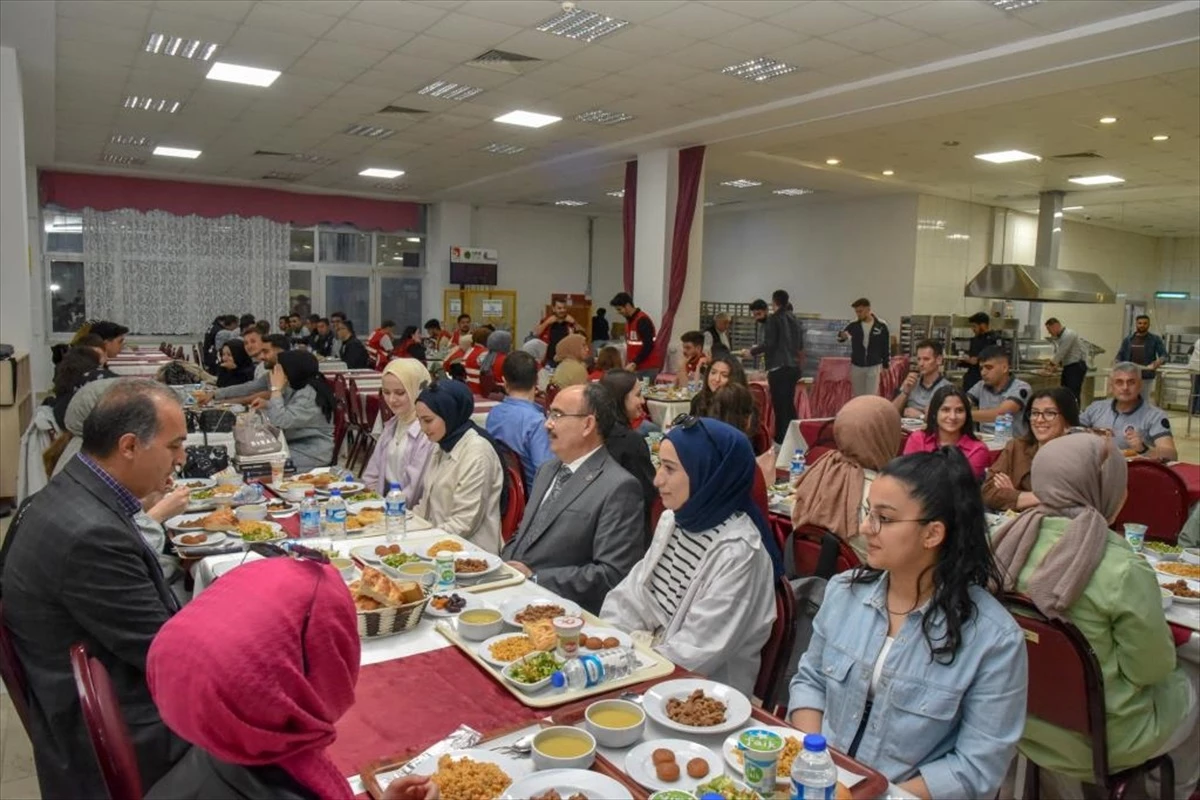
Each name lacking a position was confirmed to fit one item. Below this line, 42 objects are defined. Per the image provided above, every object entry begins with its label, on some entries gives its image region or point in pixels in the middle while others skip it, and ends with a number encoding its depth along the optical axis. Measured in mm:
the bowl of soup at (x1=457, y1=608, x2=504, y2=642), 2158
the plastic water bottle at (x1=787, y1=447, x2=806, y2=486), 4619
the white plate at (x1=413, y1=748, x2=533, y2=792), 1533
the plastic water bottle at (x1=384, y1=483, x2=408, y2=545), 3172
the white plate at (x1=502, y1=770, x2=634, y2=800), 1462
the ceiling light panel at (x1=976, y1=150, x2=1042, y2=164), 10002
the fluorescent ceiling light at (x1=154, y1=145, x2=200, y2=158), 10969
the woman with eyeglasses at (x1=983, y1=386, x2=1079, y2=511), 3934
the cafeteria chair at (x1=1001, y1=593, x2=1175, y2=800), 2111
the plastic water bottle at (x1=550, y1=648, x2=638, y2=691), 1875
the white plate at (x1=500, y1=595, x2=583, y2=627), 2268
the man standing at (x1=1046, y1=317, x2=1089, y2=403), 10766
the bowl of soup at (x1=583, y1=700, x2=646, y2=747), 1643
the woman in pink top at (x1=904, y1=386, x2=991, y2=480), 4191
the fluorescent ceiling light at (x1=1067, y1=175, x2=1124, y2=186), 11469
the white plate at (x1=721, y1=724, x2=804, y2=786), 1522
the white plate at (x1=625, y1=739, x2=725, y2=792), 1520
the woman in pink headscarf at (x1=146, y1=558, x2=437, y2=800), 1058
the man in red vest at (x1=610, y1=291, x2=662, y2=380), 9445
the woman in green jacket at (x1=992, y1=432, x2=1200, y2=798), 2164
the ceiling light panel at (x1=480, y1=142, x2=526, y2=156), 10273
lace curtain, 13016
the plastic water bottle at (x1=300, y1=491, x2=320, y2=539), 3188
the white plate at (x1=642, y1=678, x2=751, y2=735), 1699
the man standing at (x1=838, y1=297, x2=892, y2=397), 10289
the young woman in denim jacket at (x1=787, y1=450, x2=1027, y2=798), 1700
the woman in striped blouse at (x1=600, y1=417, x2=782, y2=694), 2158
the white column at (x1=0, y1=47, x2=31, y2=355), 6441
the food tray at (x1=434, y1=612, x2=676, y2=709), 1826
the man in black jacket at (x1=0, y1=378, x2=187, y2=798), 1827
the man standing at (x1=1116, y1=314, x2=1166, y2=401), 12047
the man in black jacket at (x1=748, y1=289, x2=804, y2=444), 9258
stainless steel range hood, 10959
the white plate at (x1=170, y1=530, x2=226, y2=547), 3027
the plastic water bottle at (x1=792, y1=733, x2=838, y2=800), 1363
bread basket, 2156
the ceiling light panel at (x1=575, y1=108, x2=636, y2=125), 8477
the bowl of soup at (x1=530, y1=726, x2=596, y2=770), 1540
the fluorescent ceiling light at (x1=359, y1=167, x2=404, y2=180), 12383
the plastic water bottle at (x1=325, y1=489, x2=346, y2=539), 3164
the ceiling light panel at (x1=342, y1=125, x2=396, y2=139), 9453
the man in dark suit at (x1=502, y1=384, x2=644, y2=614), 2770
